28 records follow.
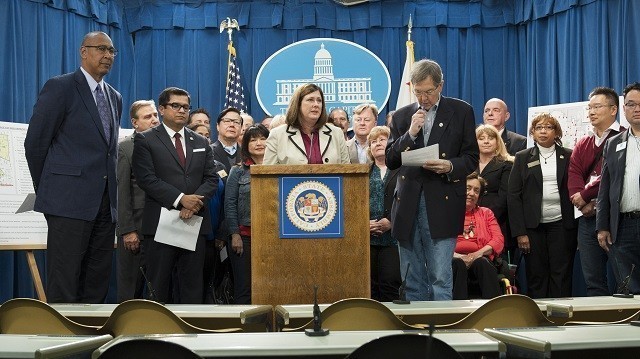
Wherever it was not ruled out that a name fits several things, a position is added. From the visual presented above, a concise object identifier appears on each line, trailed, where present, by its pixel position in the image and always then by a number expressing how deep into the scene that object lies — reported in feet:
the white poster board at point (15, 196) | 23.73
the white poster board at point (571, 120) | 25.76
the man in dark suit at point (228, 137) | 23.35
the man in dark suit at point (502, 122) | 25.68
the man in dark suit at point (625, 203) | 18.81
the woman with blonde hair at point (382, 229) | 20.67
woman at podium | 15.78
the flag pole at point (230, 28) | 32.22
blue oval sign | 33.04
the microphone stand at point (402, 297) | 11.60
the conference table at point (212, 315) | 10.72
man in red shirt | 20.86
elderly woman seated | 20.31
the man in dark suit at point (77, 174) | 15.52
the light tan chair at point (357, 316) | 9.77
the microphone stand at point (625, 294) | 12.73
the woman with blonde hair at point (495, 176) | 23.13
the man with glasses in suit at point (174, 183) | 17.16
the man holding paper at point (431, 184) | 14.96
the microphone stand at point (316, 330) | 7.76
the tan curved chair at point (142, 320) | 9.62
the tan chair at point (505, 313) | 10.07
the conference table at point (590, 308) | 10.99
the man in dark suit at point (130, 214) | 19.36
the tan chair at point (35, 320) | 9.84
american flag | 31.83
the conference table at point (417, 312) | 10.64
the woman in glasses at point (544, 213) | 22.13
